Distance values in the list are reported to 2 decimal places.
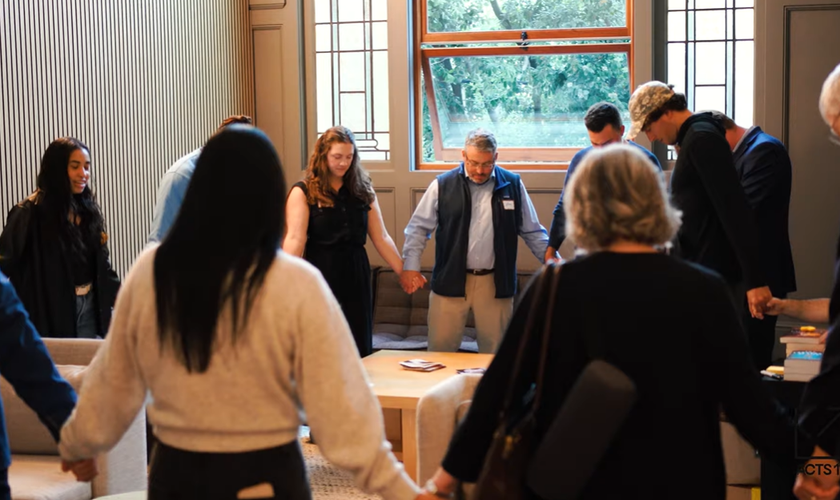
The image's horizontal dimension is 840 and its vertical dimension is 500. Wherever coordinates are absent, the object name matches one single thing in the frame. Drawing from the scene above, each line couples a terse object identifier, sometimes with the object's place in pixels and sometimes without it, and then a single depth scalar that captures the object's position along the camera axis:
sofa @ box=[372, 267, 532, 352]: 6.96
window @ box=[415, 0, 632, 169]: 7.27
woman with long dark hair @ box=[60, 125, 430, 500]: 1.84
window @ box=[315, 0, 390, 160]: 7.52
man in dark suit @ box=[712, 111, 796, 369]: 4.35
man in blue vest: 5.44
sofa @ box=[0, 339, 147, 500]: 3.48
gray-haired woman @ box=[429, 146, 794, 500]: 1.82
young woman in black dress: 4.84
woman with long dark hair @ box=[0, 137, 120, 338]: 4.64
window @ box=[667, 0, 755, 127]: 6.82
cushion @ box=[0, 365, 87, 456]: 3.76
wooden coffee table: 3.92
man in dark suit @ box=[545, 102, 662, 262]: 5.39
